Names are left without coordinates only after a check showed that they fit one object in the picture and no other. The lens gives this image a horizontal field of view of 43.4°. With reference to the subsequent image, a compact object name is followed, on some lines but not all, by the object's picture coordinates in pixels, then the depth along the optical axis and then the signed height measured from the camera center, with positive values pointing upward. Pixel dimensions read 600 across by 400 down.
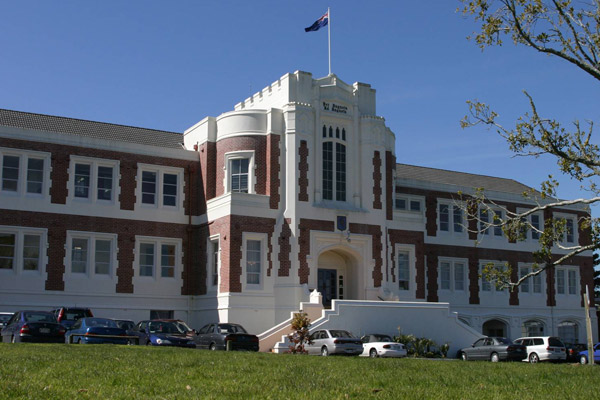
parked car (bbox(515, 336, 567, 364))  33.56 -2.71
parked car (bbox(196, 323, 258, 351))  29.09 -1.98
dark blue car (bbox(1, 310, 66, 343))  25.61 -1.46
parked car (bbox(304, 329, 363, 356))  29.50 -2.17
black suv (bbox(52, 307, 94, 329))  30.29 -1.13
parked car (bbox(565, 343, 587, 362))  35.25 -2.99
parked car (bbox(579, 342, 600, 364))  35.25 -3.15
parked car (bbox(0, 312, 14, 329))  30.20 -1.25
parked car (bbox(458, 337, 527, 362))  32.72 -2.72
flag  40.03 +13.96
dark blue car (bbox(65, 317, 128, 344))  26.11 -1.59
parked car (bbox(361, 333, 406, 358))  30.50 -2.38
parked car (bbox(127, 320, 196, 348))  27.58 -1.75
